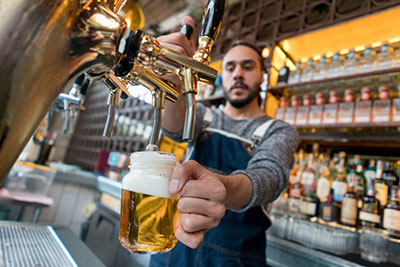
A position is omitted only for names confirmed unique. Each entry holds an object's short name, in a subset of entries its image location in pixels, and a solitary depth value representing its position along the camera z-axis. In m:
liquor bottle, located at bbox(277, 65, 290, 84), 2.00
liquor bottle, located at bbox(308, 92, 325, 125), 1.77
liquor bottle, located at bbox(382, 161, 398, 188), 1.42
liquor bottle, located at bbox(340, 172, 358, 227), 1.42
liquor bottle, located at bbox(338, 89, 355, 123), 1.64
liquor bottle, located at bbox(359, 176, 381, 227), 1.34
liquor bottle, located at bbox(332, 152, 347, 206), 1.56
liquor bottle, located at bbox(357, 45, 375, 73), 1.63
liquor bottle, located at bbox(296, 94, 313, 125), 1.84
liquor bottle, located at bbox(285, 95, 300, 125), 1.90
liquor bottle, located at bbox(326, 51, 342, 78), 1.78
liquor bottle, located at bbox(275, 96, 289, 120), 1.98
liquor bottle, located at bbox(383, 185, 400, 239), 1.24
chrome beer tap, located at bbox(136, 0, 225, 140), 0.33
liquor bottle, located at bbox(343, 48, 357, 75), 1.73
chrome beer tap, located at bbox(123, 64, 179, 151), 0.38
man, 0.37
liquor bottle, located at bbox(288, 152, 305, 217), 1.60
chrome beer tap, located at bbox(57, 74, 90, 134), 0.63
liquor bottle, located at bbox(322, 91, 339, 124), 1.71
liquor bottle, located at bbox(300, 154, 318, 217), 1.58
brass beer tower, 0.23
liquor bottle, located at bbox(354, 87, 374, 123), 1.56
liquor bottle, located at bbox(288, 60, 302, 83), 1.96
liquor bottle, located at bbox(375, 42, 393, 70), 1.59
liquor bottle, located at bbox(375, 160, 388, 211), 1.42
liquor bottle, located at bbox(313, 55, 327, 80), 1.86
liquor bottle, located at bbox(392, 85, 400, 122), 1.45
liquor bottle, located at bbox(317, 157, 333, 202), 1.63
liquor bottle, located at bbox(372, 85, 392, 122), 1.50
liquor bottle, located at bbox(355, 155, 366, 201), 1.58
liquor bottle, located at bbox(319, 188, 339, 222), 1.49
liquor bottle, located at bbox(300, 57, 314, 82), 1.92
